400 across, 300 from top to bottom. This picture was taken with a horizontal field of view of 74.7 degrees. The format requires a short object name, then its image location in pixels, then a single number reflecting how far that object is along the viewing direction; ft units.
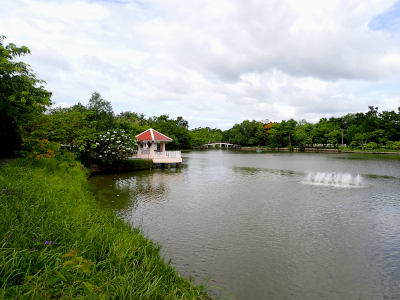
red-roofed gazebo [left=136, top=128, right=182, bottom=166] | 79.20
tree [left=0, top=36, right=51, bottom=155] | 26.96
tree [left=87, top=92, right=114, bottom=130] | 78.59
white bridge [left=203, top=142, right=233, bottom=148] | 303.03
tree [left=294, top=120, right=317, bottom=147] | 218.59
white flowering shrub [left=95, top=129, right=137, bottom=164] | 61.11
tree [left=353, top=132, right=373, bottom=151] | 170.09
